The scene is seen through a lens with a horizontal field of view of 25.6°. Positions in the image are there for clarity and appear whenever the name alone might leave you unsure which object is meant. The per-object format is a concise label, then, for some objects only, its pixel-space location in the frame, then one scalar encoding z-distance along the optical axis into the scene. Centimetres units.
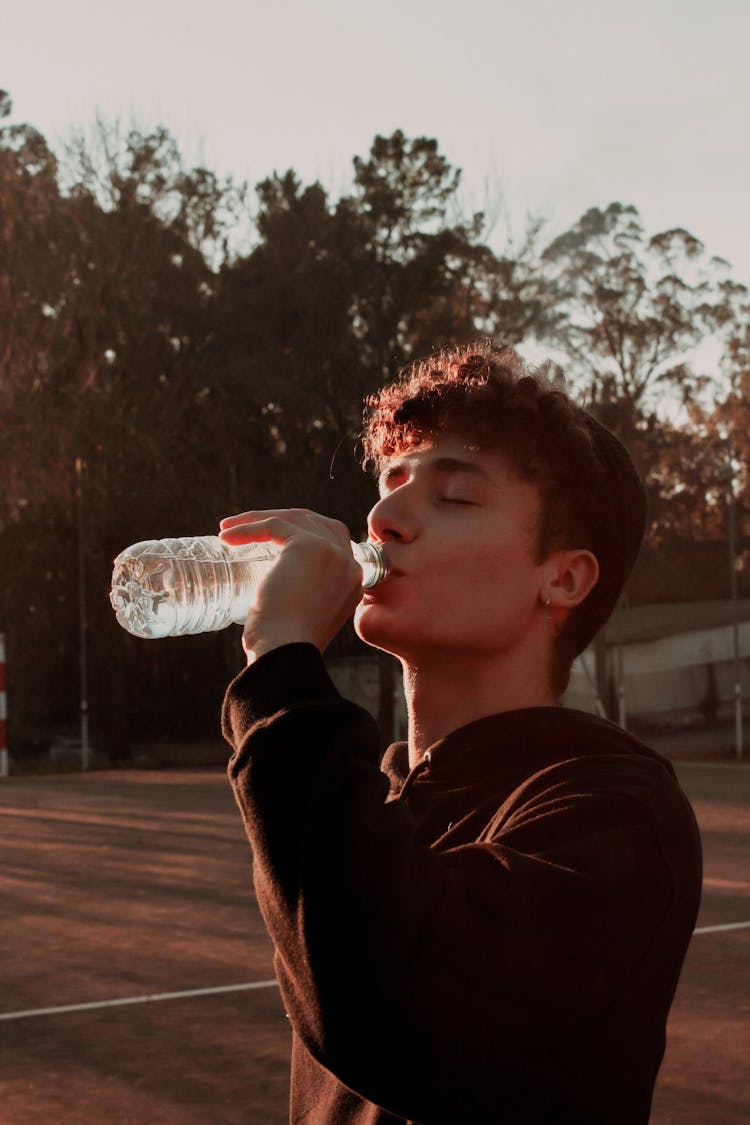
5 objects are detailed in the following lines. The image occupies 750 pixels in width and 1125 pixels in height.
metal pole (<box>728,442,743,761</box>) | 2217
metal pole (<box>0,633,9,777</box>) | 2081
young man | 160
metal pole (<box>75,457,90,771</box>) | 2317
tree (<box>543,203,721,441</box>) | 3419
